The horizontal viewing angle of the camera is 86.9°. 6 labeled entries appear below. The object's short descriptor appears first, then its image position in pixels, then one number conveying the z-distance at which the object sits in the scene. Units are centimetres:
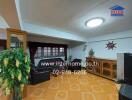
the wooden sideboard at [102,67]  300
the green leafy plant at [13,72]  101
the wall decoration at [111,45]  330
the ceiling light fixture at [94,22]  232
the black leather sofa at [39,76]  278
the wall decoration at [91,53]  404
